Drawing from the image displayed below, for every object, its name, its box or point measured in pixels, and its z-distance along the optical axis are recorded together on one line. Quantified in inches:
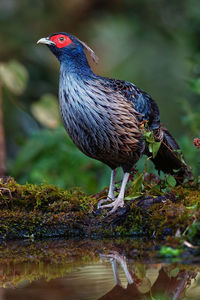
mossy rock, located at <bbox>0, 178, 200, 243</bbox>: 380.8
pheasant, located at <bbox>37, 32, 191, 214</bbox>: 430.3
